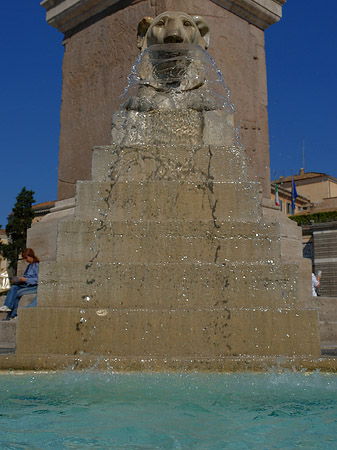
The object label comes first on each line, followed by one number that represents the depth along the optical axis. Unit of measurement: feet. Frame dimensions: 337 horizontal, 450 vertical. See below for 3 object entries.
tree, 145.59
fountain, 12.37
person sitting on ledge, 21.04
